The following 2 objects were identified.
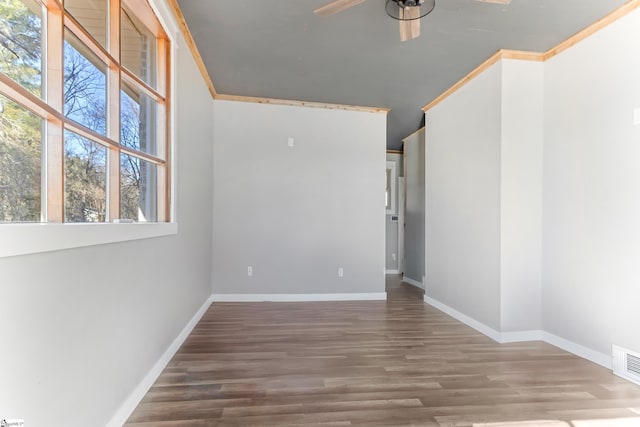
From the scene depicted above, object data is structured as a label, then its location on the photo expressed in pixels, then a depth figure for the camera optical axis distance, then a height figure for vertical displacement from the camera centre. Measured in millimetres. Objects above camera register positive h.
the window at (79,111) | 1026 +466
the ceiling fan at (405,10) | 1885 +1397
